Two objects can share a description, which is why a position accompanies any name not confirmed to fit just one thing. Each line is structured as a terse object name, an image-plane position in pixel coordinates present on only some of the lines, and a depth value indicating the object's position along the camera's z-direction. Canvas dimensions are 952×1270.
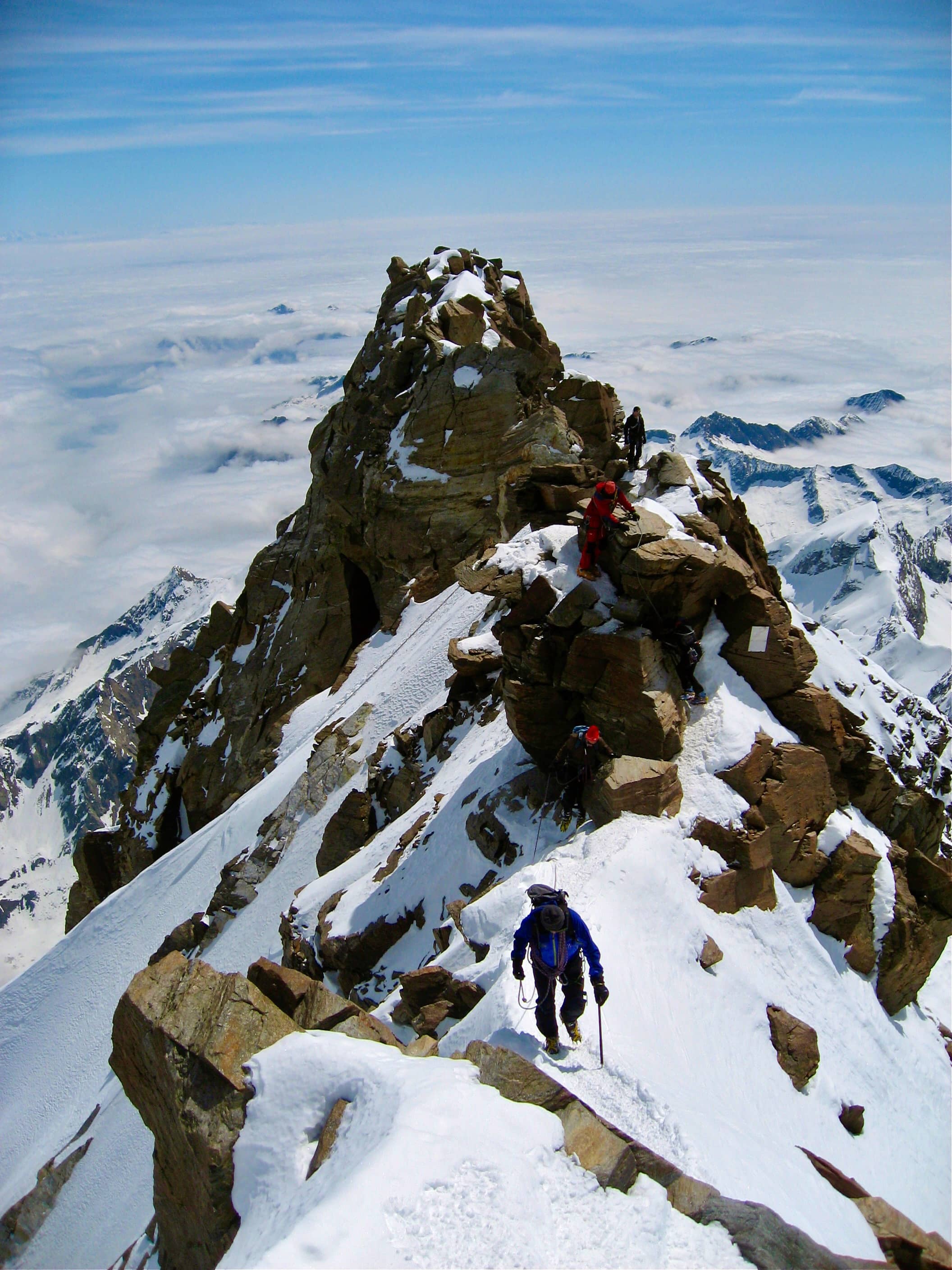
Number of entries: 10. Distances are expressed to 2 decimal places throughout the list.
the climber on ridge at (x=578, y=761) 15.55
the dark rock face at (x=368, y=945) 17.95
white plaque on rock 18.06
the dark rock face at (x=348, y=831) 25.03
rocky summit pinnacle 36.75
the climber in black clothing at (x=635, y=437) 26.25
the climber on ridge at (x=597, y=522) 17.31
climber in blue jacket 9.60
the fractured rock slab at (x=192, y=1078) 8.75
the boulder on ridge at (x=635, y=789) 15.02
